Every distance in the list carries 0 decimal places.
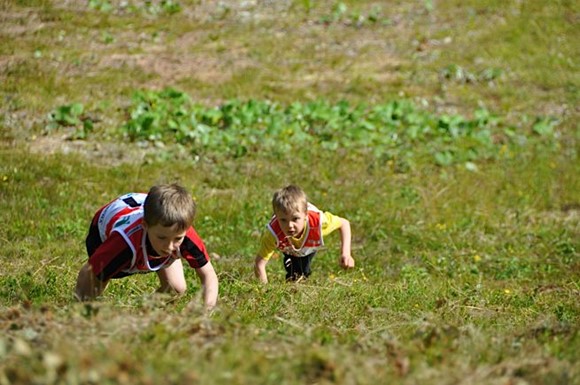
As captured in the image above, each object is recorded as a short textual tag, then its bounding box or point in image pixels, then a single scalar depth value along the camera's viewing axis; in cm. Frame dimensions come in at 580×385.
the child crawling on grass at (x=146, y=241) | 1084
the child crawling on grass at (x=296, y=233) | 1437
